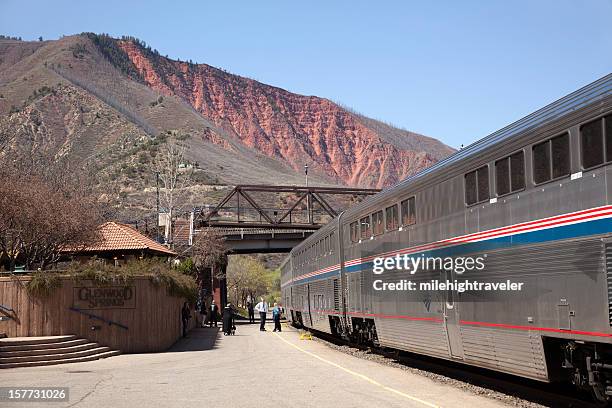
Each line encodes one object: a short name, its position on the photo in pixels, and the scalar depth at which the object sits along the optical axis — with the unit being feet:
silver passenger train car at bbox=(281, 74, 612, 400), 32.94
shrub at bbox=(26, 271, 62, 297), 78.20
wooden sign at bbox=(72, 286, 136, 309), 81.41
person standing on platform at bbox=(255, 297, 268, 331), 141.17
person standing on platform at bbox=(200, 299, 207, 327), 166.38
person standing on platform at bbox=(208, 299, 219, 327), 165.99
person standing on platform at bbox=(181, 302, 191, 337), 112.68
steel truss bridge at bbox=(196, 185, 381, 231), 220.84
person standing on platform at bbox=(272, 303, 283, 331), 136.13
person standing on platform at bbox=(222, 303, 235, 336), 124.57
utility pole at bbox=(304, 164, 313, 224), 231.22
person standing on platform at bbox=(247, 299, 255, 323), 169.38
